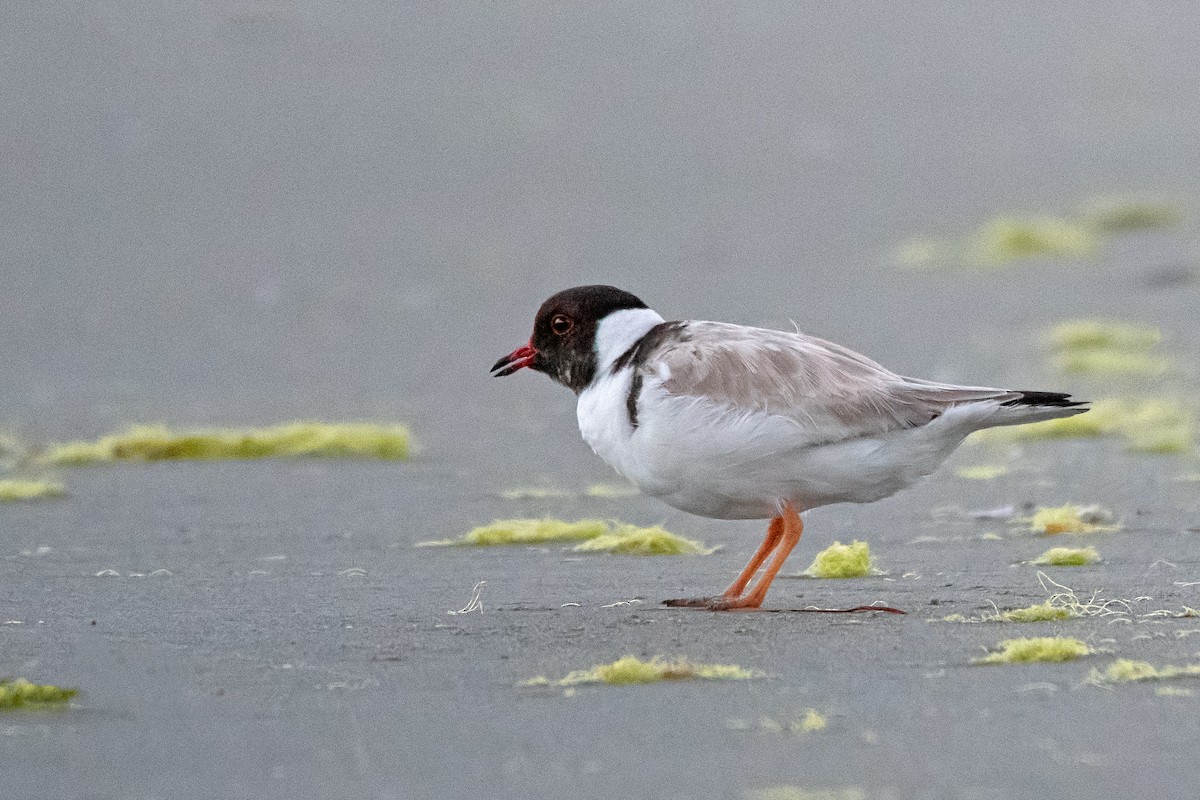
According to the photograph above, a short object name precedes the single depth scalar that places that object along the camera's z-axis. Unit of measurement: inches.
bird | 404.5
